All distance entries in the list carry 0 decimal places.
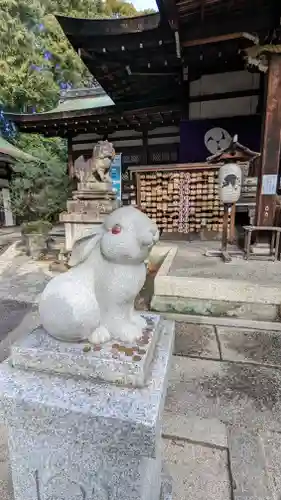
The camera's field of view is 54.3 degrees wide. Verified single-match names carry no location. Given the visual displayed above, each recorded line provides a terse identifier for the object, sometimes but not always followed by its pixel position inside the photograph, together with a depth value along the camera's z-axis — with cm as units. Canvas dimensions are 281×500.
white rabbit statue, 119
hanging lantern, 466
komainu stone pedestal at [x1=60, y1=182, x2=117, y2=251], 584
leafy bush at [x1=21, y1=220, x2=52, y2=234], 708
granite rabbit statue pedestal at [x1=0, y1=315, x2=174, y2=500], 101
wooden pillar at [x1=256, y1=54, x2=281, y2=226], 461
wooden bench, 465
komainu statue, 589
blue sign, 978
